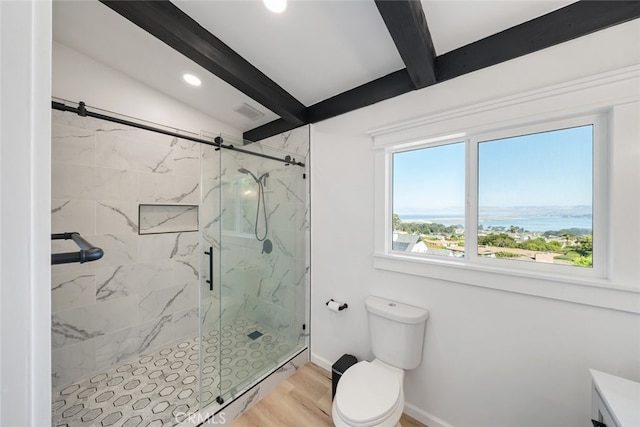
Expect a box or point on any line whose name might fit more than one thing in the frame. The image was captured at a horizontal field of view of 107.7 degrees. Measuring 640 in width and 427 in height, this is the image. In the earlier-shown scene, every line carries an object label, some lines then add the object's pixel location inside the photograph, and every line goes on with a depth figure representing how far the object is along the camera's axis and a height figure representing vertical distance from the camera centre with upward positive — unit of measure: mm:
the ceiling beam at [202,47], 1207 +996
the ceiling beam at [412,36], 1045 +894
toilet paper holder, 1903 -770
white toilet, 1171 -975
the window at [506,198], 1195 +93
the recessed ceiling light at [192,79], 1941 +1110
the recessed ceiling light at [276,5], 1229 +1101
